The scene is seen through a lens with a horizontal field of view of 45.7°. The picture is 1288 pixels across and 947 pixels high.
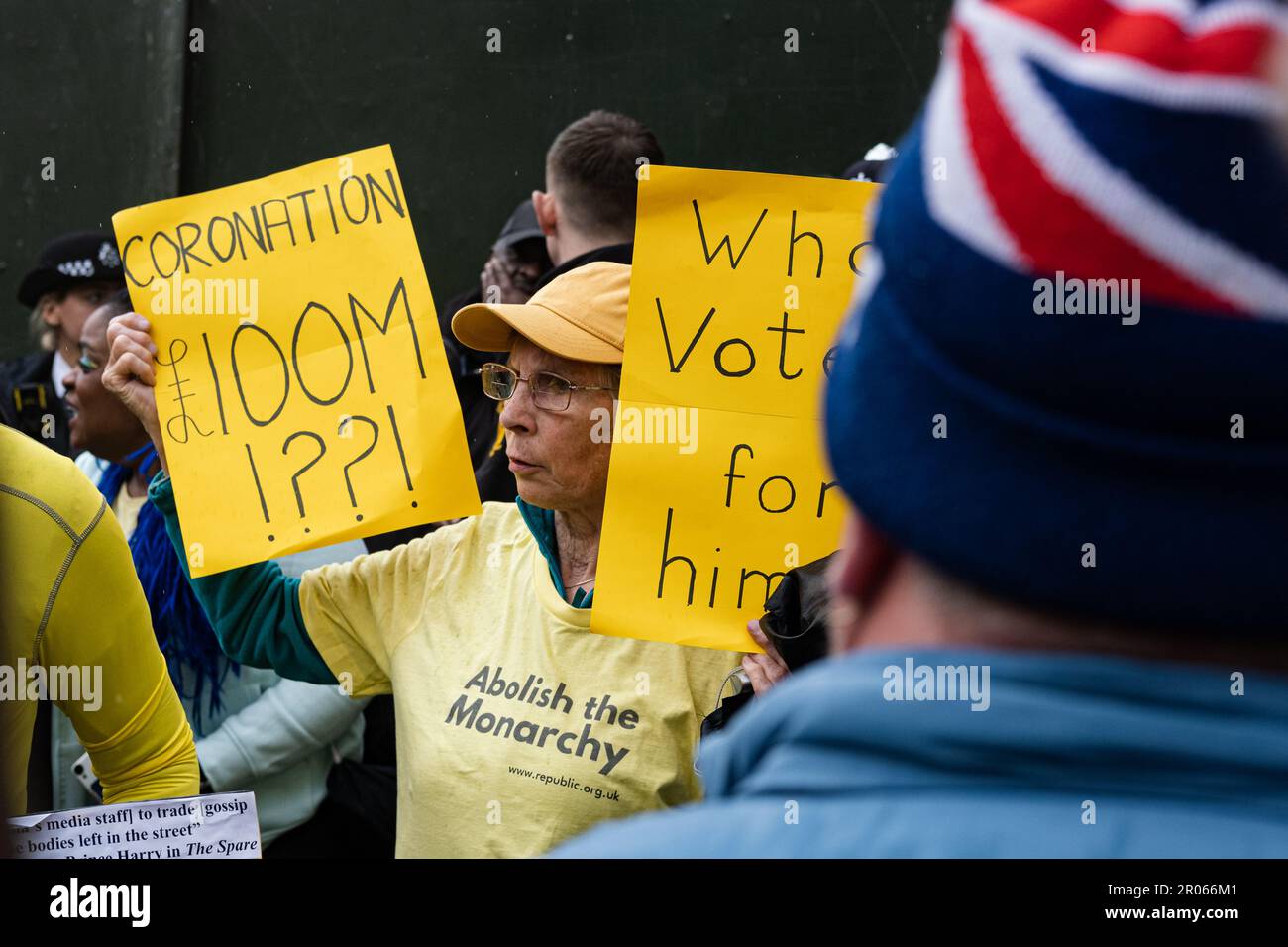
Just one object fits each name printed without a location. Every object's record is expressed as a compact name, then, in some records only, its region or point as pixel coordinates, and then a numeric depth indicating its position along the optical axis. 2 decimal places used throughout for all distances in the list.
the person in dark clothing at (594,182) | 4.20
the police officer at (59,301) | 5.07
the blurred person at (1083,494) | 0.72
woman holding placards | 2.57
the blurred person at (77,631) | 2.54
